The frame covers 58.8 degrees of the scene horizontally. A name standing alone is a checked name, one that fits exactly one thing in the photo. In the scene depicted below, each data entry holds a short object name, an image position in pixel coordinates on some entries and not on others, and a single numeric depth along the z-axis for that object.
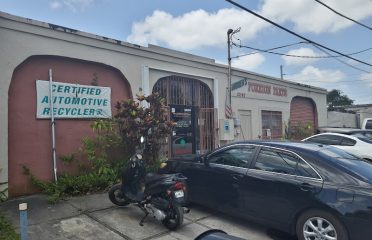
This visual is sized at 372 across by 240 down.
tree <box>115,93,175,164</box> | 7.88
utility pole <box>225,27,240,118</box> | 12.38
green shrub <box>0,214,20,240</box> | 4.52
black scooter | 5.11
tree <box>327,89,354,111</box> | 52.03
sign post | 7.47
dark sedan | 4.18
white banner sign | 7.39
